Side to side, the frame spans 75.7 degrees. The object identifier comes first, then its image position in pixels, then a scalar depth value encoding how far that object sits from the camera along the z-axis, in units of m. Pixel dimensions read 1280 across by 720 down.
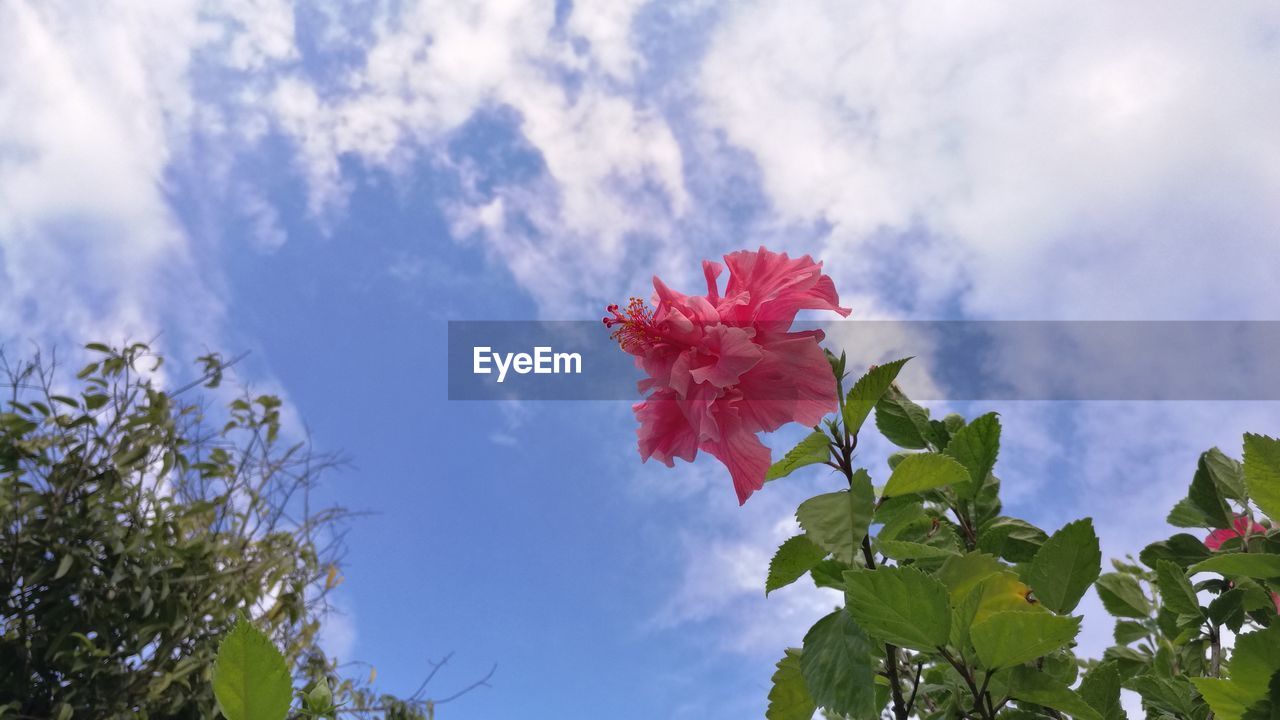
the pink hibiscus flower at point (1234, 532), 1.03
